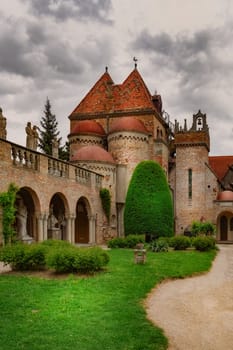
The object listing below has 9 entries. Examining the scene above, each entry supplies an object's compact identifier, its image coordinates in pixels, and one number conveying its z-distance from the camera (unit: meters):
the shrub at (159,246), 21.60
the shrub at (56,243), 14.79
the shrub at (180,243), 23.55
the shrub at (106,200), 29.77
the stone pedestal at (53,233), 22.23
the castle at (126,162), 27.55
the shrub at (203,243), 23.25
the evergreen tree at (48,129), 52.57
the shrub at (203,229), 32.72
